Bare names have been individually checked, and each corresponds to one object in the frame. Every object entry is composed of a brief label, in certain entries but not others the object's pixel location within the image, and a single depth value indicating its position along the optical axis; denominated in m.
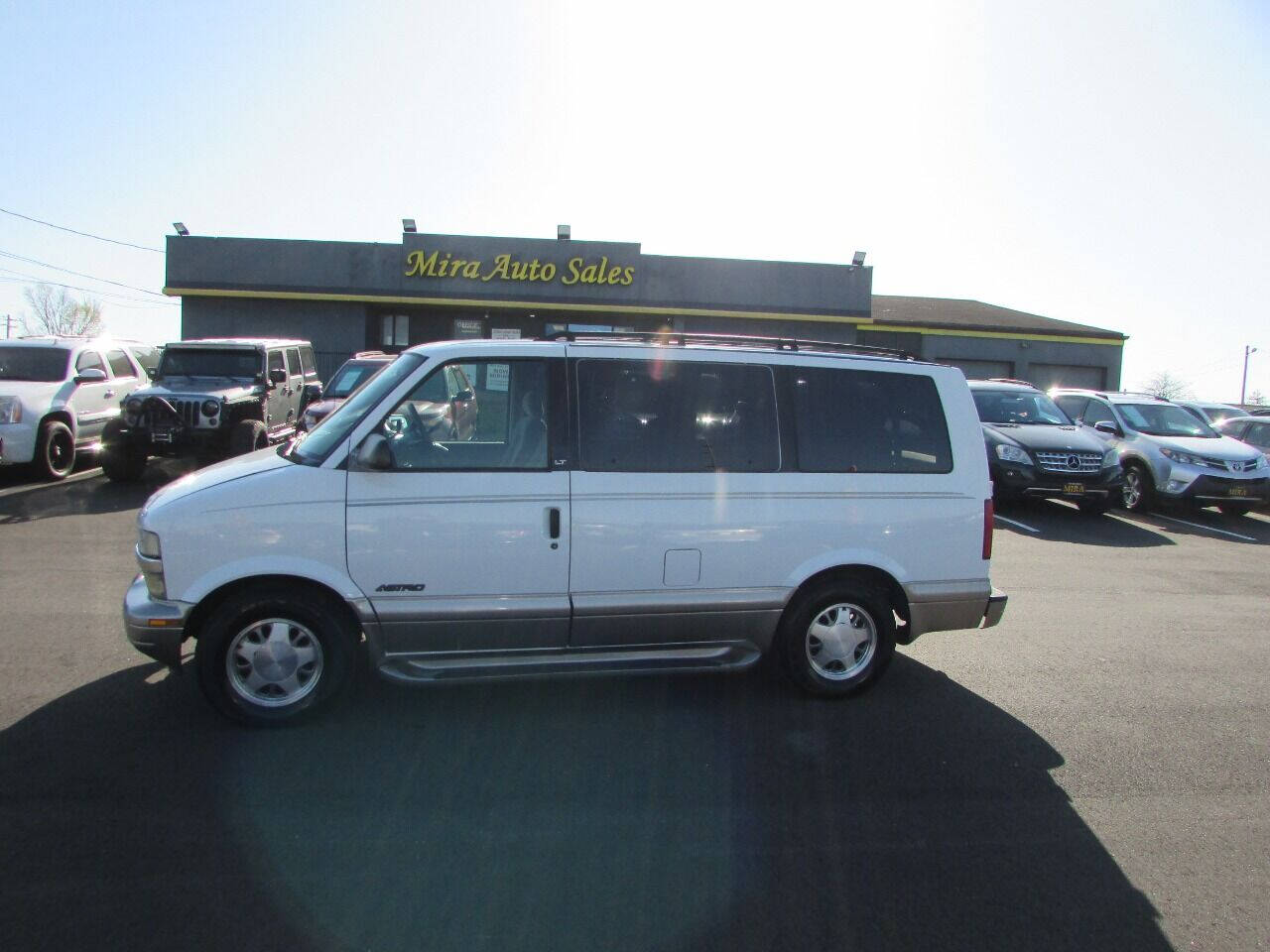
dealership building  26.20
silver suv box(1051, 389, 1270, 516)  13.91
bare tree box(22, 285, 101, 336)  69.69
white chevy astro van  4.59
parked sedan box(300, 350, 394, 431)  13.94
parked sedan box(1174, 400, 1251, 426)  18.01
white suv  12.04
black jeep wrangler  12.34
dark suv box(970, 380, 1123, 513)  13.03
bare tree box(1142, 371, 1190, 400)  66.31
